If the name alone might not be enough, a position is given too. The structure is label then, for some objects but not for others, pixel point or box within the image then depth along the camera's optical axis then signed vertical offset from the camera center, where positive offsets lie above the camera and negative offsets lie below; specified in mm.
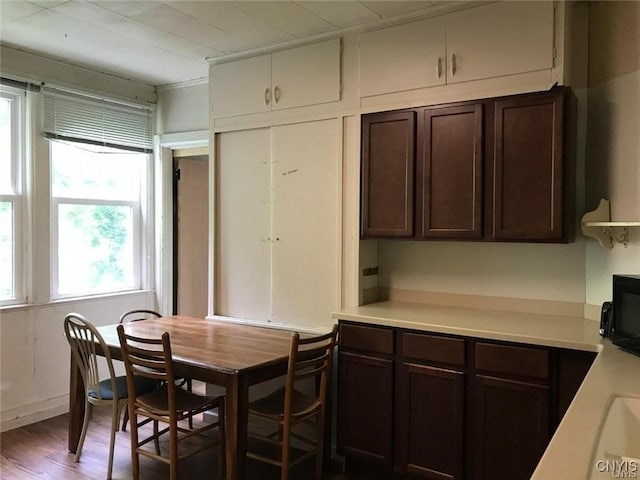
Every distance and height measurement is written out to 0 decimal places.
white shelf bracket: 2508 +8
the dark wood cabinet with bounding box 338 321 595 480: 2314 -856
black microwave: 2051 -342
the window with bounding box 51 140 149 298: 3912 +101
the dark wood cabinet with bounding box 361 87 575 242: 2469 +316
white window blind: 3795 +870
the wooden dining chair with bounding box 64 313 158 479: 2861 -874
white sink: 1121 -531
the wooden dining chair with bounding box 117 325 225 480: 2498 -915
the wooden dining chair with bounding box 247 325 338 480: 2521 -930
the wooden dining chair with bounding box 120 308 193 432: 3488 -1134
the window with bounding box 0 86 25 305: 3570 +246
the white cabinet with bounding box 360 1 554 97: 2529 +980
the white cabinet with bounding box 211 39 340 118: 3156 +991
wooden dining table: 2389 -649
